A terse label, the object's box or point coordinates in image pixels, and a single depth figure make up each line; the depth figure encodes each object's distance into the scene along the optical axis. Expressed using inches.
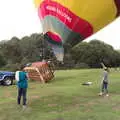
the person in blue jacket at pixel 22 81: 233.9
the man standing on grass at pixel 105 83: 295.6
